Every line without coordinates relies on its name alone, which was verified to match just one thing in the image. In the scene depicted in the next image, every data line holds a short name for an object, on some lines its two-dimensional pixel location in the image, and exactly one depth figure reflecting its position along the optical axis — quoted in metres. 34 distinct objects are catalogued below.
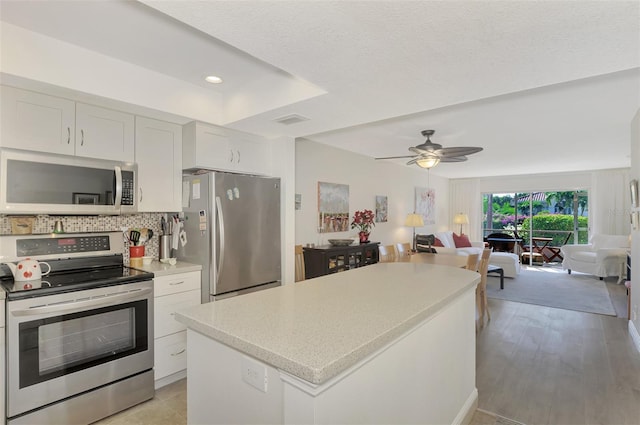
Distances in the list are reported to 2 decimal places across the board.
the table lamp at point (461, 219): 8.66
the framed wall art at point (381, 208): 5.94
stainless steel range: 1.95
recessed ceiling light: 2.66
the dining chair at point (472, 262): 3.94
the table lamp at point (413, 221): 6.34
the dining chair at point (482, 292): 4.10
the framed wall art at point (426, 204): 7.55
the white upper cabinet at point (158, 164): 2.79
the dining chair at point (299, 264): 4.13
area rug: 4.93
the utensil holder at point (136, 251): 2.93
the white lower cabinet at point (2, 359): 1.90
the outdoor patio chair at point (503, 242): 8.70
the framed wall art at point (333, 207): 4.69
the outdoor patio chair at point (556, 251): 8.18
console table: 4.07
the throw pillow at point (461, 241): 7.74
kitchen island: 1.03
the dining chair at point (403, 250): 5.06
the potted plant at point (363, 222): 5.12
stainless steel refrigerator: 2.86
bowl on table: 4.56
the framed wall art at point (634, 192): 3.34
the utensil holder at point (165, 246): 3.13
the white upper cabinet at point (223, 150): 2.97
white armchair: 6.47
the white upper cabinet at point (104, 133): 2.43
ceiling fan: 3.57
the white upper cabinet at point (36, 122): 2.12
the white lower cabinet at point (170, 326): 2.59
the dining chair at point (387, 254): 4.68
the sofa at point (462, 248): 5.94
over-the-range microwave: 2.16
